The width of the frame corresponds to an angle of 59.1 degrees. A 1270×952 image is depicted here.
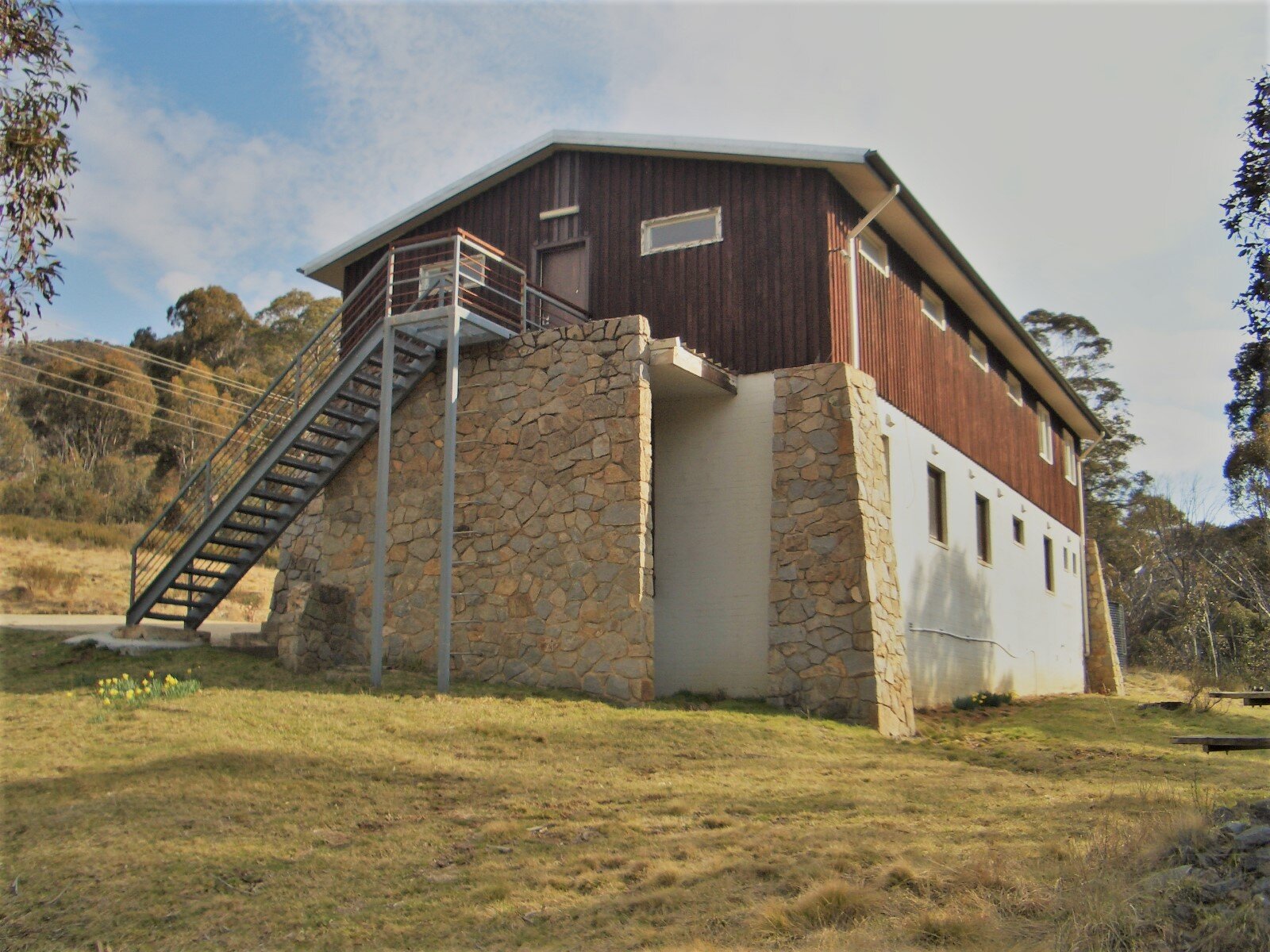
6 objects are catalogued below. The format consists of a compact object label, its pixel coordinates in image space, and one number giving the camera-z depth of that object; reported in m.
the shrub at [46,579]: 22.02
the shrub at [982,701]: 17.22
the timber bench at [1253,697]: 7.82
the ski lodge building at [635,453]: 13.38
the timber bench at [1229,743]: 6.74
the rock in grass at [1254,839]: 5.65
